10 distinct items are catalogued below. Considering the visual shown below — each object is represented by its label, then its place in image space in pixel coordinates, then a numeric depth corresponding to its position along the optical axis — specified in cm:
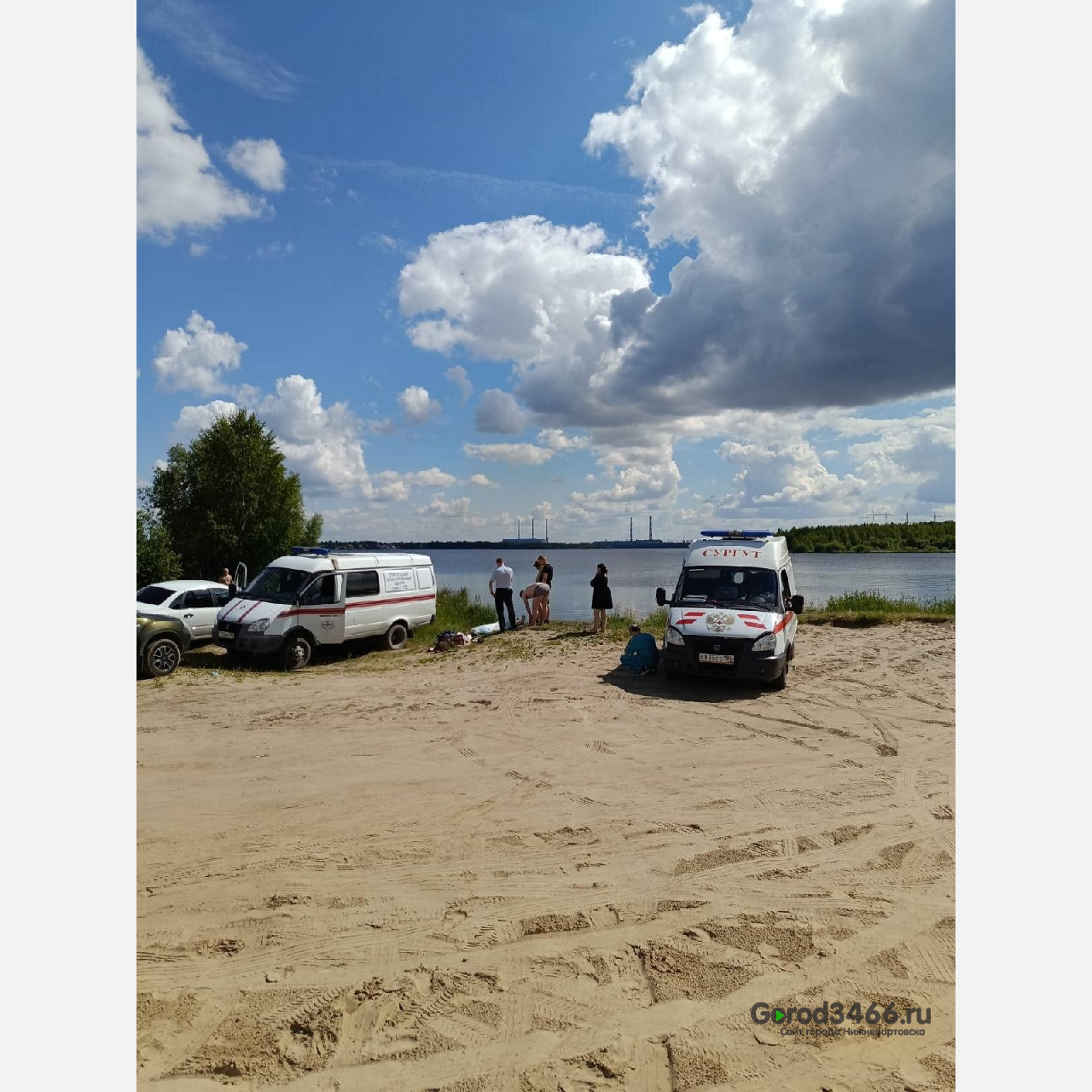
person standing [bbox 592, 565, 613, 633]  1766
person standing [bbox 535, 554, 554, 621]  1933
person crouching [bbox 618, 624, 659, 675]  1296
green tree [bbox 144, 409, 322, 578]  3042
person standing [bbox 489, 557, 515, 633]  1928
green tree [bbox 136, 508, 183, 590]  2357
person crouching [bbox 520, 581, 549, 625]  1970
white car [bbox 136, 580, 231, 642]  1551
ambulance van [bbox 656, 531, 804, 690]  1143
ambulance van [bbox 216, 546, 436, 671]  1488
